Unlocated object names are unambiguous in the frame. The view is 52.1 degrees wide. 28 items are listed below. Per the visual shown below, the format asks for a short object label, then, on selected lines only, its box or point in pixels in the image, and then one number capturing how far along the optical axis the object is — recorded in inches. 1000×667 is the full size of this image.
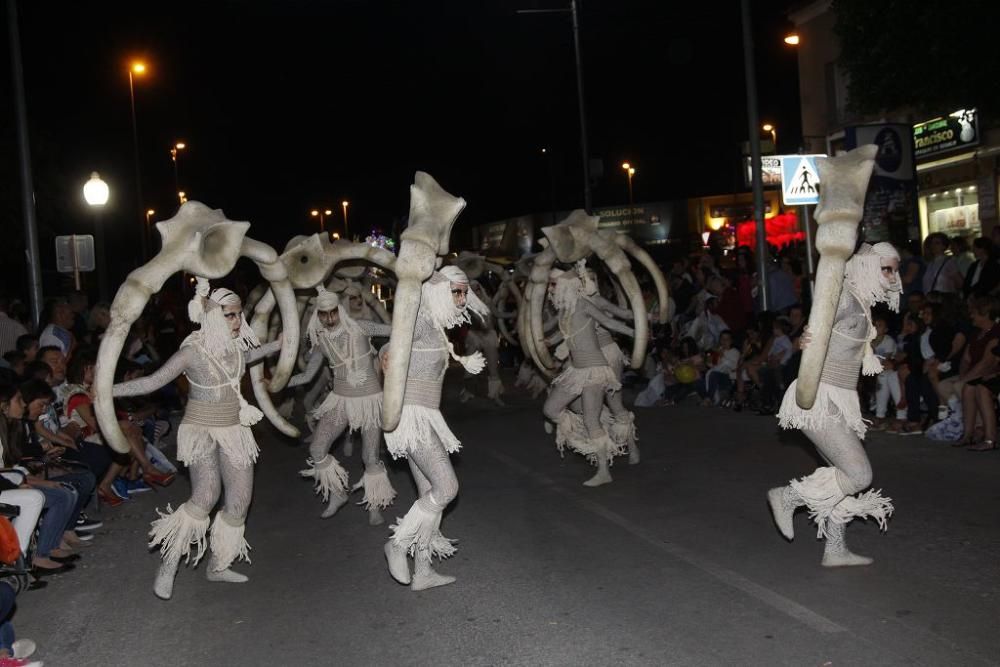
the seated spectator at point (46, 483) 305.9
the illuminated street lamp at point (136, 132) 1016.9
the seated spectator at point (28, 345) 450.0
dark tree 490.0
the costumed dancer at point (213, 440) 269.9
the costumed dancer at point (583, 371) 384.5
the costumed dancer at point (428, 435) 258.7
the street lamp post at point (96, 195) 698.8
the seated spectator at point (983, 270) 502.0
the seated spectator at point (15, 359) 415.0
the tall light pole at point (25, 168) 568.4
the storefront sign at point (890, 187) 642.2
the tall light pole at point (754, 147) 652.1
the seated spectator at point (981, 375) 410.6
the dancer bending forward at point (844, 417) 254.8
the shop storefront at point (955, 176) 947.3
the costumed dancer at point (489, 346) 662.5
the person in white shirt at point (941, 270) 549.0
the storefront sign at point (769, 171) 716.6
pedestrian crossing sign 656.4
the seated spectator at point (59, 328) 531.5
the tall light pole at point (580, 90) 953.5
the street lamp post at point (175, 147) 1609.3
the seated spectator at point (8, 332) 574.2
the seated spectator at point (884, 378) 478.0
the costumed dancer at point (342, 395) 351.9
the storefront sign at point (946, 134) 938.1
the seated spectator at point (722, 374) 601.0
